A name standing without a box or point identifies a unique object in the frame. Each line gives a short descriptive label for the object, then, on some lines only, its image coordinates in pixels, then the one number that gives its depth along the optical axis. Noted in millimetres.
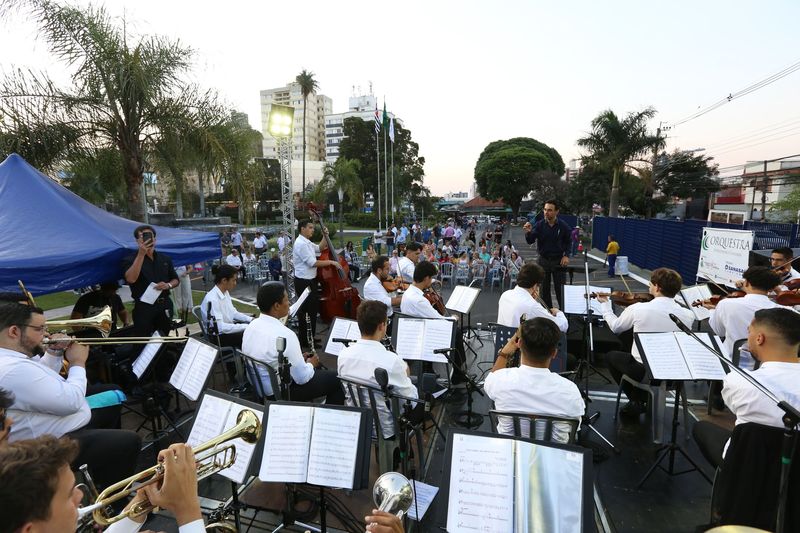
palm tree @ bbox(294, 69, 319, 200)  40562
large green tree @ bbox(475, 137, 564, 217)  54312
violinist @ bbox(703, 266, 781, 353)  4383
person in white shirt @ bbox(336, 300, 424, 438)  3361
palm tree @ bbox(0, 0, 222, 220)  7535
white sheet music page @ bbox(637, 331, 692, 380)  3514
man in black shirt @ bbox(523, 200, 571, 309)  7445
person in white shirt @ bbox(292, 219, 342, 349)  7012
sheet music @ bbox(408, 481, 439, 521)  3139
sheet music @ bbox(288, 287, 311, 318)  5001
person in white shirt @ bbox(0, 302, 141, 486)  2721
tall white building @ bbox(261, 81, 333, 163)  103812
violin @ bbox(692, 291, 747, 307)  6026
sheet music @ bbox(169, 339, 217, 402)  3561
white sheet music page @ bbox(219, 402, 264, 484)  2576
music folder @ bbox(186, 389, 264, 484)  2601
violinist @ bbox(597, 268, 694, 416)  4434
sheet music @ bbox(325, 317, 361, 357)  4641
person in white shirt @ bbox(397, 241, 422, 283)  7574
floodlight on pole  8875
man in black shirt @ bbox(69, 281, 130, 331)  5918
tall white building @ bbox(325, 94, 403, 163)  111750
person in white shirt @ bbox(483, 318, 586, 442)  2725
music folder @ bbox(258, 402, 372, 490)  2482
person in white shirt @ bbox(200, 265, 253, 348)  5591
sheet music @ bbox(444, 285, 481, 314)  5648
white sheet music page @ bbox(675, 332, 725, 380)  3520
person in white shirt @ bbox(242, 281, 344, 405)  3887
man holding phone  5602
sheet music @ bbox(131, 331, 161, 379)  4312
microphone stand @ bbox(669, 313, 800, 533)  2154
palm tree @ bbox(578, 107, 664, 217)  27750
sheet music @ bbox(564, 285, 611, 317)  6070
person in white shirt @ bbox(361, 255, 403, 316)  6383
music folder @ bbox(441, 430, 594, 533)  1975
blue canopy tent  5077
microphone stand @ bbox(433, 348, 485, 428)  4336
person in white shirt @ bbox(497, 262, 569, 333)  4695
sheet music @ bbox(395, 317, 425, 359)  4383
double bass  7445
